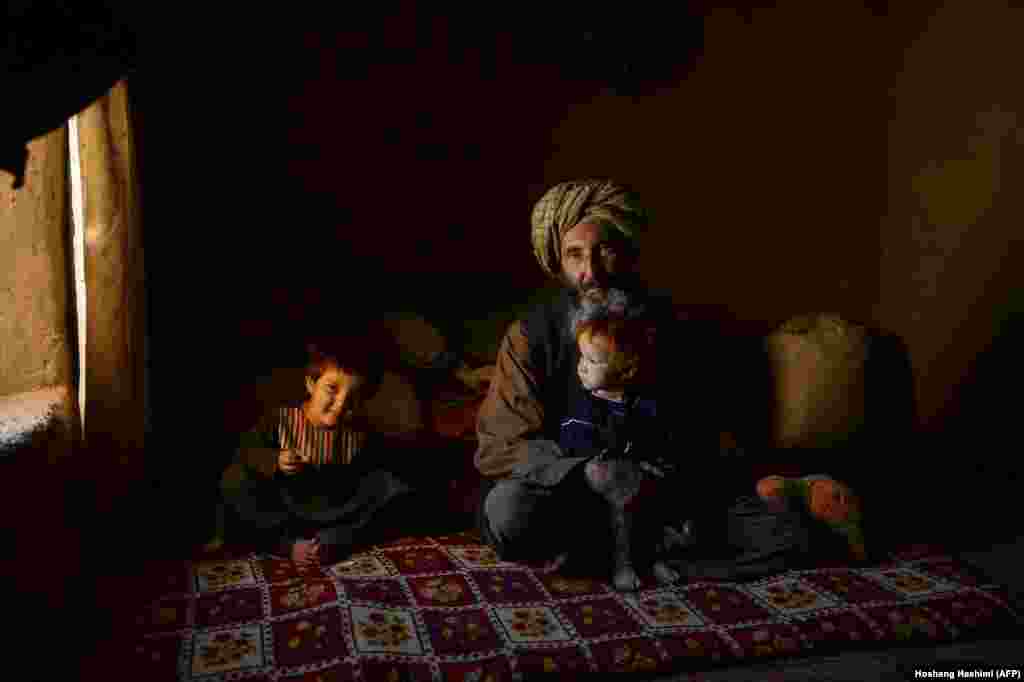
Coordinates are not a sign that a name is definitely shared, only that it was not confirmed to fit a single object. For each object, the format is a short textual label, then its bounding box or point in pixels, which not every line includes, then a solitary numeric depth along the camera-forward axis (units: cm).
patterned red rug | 244
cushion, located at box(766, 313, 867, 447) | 365
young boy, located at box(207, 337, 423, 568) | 313
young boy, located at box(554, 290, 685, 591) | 294
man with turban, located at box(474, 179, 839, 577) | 300
